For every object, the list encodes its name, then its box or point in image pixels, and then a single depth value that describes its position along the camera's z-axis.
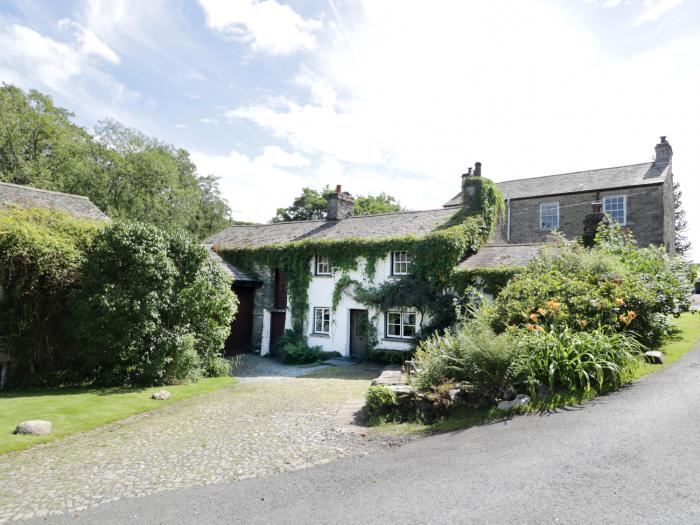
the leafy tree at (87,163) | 30.47
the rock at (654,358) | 9.05
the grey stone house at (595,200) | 25.23
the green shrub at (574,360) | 7.84
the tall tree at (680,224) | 47.22
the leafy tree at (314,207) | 50.81
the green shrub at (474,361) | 8.28
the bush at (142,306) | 13.41
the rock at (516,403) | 7.66
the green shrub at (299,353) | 20.41
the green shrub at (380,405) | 9.12
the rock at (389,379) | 10.66
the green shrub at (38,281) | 12.97
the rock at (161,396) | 12.20
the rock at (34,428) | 8.88
